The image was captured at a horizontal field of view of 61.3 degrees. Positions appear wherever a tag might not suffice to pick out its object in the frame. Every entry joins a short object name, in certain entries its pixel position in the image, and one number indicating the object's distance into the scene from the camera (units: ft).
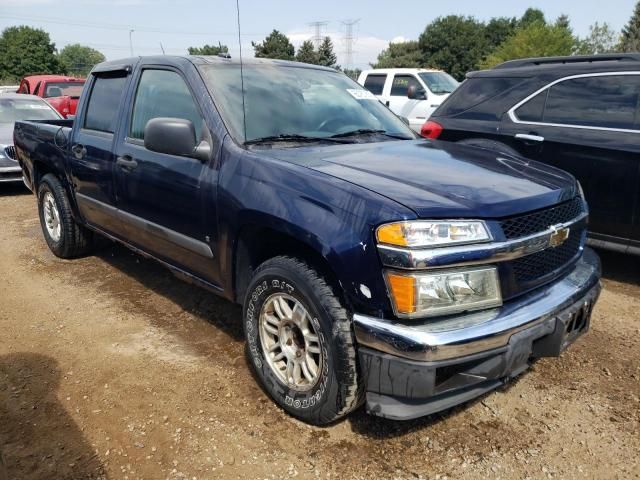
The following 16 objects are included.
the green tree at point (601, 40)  157.69
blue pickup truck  7.13
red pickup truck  41.93
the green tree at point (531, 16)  269.03
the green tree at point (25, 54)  201.36
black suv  14.28
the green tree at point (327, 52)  211.74
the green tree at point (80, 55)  372.79
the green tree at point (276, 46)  208.85
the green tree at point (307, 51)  200.44
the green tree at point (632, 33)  158.30
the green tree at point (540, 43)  164.69
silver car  28.09
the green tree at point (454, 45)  219.82
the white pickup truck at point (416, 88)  39.42
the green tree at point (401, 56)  223.71
